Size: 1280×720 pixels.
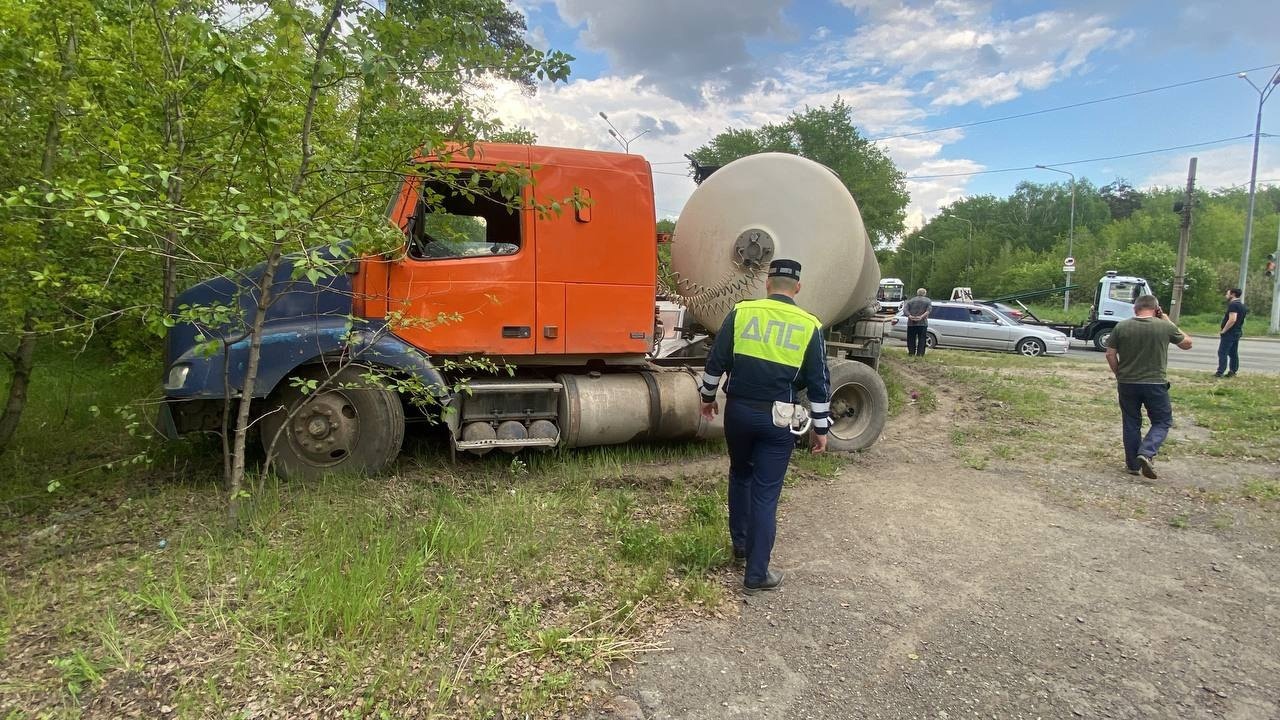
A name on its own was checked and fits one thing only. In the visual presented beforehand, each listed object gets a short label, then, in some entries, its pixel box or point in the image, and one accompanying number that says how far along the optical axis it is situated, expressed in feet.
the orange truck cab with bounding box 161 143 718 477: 15.02
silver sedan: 58.49
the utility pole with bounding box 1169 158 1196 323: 71.41
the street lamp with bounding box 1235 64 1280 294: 73.51
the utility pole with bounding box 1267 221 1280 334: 84.38
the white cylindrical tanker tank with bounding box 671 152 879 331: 18.76
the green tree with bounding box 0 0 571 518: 9.39
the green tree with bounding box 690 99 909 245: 107.34
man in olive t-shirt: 18.94
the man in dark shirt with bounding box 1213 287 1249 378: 37.35
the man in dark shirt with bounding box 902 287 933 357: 48.67
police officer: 11.56
